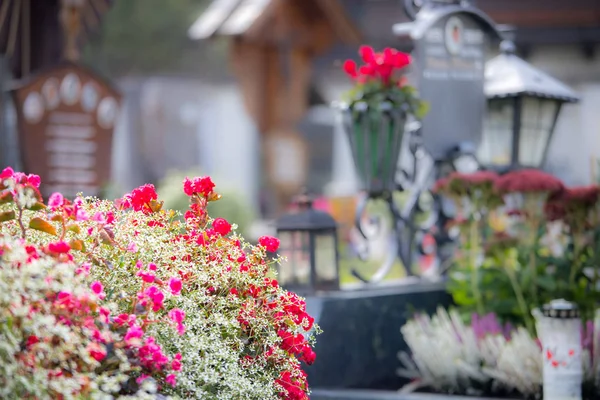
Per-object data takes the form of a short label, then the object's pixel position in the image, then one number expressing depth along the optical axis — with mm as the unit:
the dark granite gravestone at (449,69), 11795
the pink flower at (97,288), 5020
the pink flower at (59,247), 5064
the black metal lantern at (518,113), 12512
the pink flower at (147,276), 5262
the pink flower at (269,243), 6304
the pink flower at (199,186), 6389
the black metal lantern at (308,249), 9807
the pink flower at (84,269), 5184
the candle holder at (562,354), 8373
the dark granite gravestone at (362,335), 9302
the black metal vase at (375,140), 10750
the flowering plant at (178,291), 5228
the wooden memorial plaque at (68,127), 16432
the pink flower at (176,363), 5153
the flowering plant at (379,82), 10750
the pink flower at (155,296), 5167
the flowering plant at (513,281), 9268
